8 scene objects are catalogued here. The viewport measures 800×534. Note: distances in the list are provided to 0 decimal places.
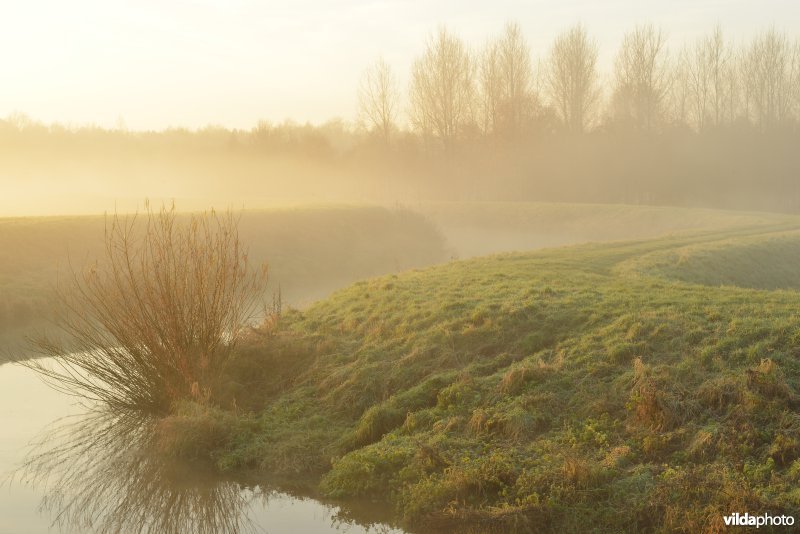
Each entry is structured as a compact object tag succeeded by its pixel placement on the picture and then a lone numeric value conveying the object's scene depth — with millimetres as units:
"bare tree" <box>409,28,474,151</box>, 63281
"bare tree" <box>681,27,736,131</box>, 67500
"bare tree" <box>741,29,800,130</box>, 65438
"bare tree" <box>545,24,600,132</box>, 63594
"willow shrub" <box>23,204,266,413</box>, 11703
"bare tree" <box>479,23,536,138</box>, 64125
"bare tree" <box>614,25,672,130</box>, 63094
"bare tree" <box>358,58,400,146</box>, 65438
